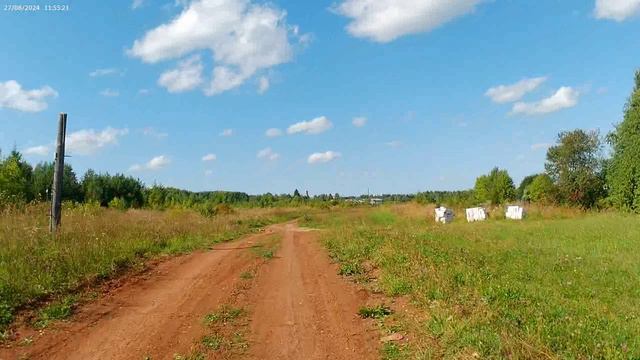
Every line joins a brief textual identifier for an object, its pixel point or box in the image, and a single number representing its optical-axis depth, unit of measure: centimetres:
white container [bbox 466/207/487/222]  3414
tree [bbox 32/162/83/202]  4844
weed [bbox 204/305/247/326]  753
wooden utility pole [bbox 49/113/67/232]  1401
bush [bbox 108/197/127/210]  4434
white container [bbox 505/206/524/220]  3300
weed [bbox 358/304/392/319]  774
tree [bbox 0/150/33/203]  3183
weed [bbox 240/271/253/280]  1113
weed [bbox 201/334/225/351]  629
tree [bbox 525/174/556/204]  5241
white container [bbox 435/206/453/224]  3465
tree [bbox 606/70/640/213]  3775
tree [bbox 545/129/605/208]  4981
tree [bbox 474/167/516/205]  8281
